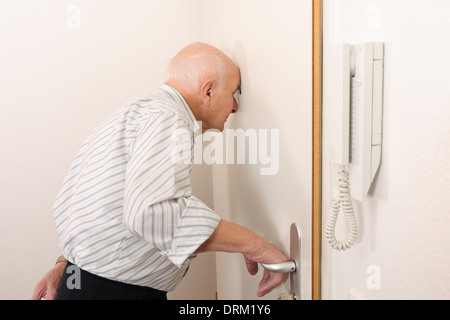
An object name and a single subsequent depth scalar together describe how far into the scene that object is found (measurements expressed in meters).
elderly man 0.96
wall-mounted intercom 0.68
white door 0.94
